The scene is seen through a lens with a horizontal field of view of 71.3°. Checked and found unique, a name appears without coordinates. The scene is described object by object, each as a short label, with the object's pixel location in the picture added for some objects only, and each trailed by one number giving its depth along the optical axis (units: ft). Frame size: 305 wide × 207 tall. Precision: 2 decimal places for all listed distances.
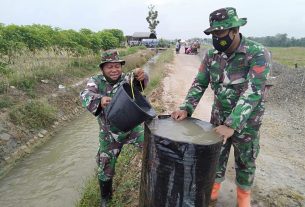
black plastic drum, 5.25
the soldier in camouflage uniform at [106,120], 7.46
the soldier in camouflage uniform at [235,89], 5.89
